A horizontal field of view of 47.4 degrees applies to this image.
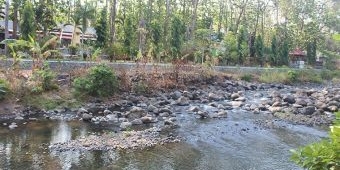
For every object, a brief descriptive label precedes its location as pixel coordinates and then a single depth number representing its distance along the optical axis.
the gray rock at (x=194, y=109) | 20.97
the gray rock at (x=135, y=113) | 18.69
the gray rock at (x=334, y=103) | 24.20
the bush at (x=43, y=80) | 19.55
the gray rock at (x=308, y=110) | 21.67
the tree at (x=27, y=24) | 28.70
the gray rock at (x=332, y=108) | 22.92
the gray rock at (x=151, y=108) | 20.12
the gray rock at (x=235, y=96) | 26.18
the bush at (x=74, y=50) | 32.69
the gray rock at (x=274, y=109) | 21.88
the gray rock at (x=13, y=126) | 15.56
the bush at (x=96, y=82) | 20.88
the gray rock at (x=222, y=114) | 20.00
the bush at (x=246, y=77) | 35.57
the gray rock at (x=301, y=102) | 23.93
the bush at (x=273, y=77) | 36.92
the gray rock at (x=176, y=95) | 24.20
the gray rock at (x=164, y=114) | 19.28
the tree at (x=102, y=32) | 33.53
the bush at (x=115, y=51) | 32.69
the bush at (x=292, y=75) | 39.09
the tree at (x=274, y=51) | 47.44
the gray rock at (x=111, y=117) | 17.92
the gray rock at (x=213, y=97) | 25.34
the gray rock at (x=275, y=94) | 27.01
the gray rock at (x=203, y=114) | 19.67
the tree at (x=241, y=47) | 42.69
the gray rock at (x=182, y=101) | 22.83
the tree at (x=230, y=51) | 41.81
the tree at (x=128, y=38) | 35.06
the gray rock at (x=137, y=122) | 17.15
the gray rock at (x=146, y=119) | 17.61
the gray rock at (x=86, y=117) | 17.69
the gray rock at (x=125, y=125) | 16.22
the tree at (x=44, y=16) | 32.88
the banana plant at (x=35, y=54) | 19.70
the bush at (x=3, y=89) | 18.08
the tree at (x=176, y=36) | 37.70
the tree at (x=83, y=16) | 37.44
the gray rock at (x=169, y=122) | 17.39
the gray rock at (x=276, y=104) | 23.23
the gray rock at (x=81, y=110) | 18.93
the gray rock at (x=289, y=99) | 24.85
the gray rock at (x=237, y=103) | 23.50
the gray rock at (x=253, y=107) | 22.60
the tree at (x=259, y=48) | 45.44
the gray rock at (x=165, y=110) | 19.98
